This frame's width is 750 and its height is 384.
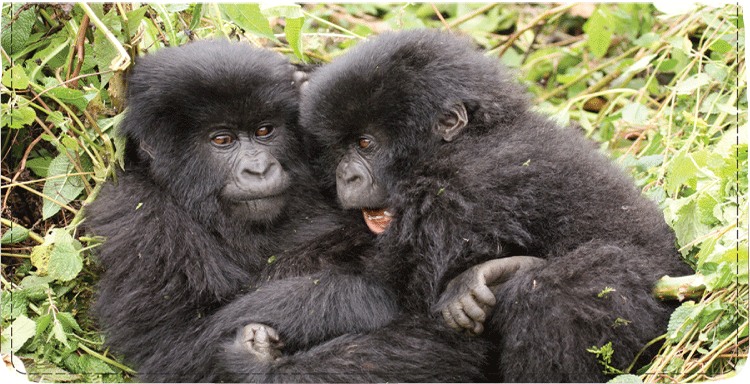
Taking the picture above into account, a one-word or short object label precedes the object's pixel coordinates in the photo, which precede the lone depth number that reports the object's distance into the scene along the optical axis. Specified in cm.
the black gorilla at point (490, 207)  554
